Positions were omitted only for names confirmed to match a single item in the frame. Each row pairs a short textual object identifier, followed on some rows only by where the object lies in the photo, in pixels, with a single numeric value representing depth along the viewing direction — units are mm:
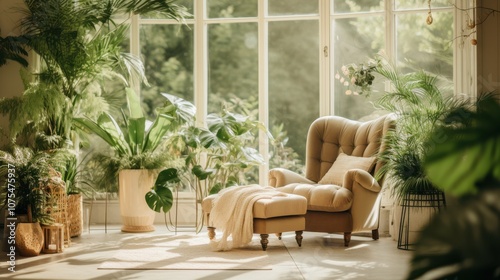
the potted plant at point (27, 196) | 5523
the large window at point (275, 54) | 7348
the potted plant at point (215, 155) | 6703
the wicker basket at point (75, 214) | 6398
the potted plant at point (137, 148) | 6906
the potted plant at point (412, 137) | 5785
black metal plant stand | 5816
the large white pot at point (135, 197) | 6891
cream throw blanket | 5746
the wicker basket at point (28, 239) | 5500
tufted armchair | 6000
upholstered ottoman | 5699
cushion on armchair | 6323
